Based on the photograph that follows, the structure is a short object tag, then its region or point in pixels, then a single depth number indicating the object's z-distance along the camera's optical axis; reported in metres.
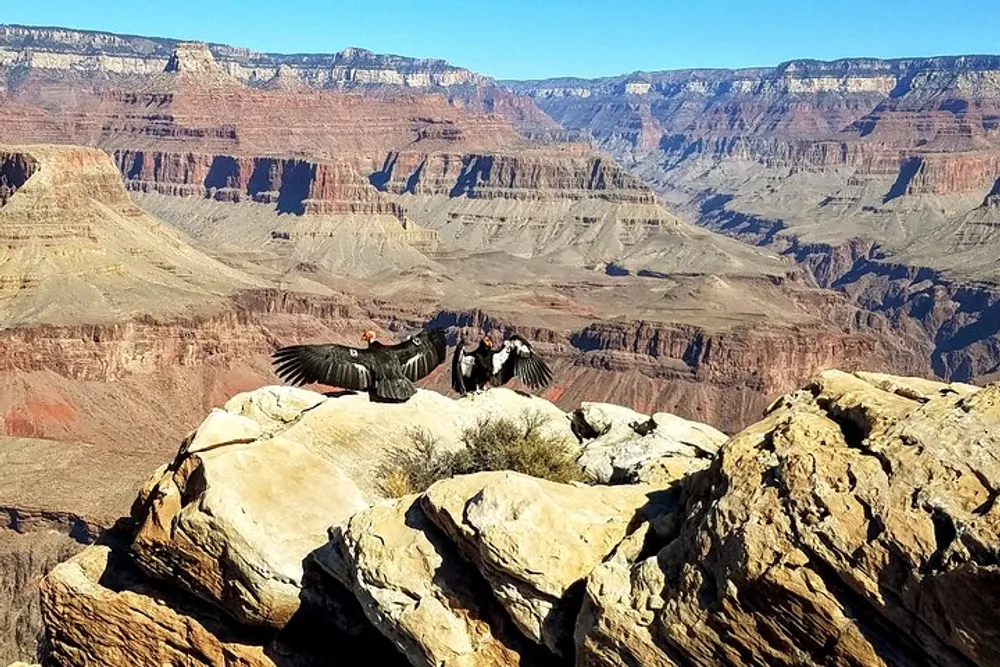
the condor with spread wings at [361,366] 22.33
